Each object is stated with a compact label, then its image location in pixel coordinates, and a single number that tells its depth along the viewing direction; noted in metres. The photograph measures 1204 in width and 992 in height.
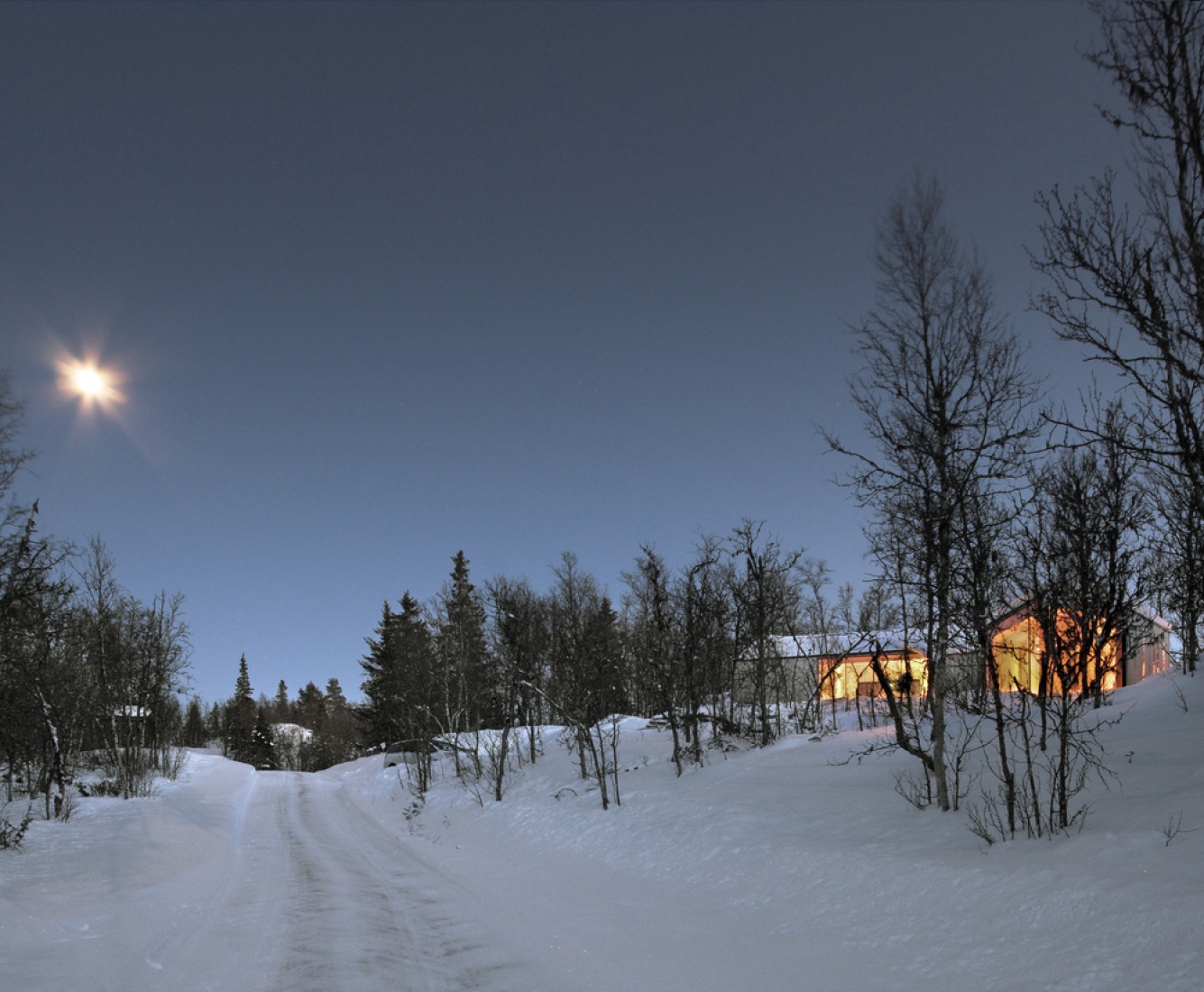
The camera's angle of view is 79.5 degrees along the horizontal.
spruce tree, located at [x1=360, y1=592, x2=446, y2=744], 30.23
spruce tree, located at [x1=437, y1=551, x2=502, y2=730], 29.38
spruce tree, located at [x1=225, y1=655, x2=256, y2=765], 66.94
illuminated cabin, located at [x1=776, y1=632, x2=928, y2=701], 41.66
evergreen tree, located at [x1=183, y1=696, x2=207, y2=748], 71.69
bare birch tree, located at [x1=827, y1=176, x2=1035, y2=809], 11.18
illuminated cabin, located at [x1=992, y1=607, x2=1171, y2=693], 30.77
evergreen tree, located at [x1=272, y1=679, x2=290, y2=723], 128.88
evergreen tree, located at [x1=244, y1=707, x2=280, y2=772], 66.19
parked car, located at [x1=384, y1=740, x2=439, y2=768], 28.23
